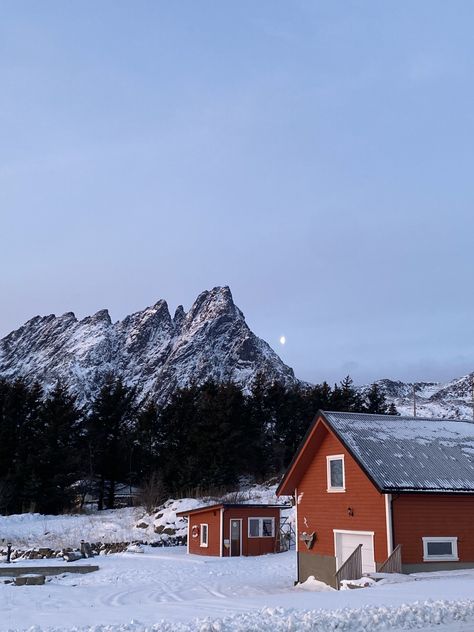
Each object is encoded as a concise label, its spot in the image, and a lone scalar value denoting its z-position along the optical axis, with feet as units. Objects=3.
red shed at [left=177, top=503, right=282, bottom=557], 112.98
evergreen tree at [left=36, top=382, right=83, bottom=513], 172.04
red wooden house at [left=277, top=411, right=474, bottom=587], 67.41
